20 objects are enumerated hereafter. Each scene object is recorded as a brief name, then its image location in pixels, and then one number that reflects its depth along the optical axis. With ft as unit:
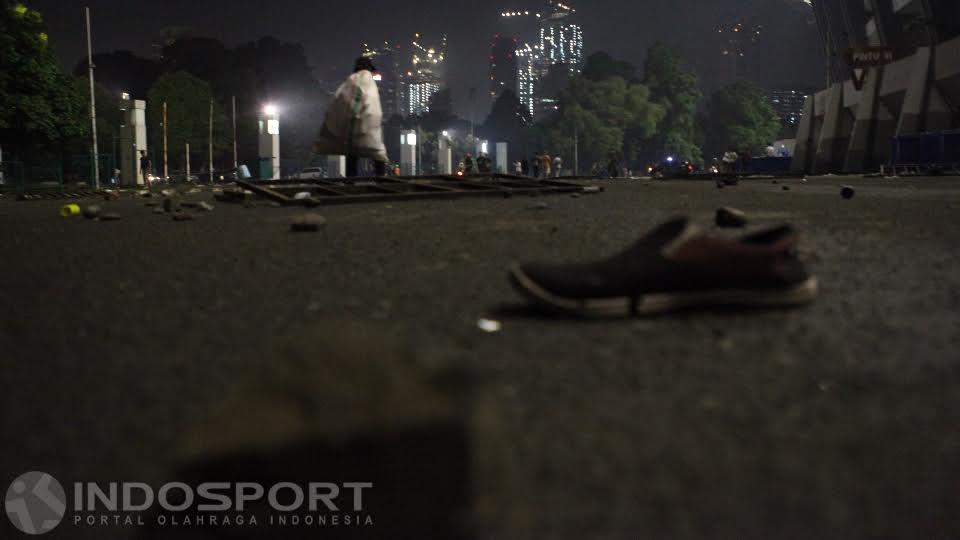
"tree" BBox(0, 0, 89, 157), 103.81
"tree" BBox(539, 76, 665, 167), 281.74
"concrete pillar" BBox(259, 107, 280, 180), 151.02
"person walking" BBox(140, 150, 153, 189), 105.06
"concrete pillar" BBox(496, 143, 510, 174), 239.03
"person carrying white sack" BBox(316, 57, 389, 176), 44.14
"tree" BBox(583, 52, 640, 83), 321.73
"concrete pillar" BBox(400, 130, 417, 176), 208.74
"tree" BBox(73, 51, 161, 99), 275.39
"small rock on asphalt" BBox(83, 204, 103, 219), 29.45
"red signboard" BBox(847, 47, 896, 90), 147.54
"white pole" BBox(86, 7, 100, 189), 98.51
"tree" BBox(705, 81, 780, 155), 305.94
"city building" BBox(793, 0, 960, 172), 124.67
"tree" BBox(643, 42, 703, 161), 295.28
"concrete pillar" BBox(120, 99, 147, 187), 114.32
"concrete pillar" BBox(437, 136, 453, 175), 213.66
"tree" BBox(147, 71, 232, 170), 217.15
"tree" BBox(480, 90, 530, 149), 421.18
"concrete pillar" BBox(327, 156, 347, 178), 187.50
